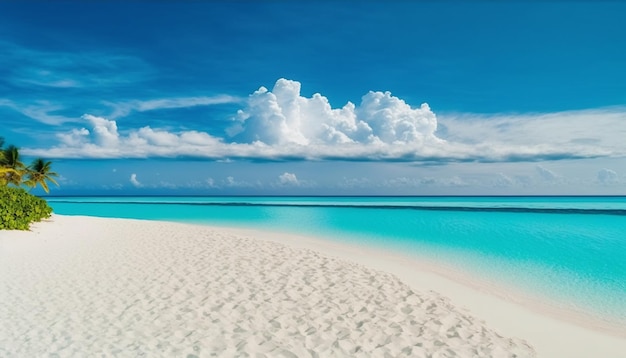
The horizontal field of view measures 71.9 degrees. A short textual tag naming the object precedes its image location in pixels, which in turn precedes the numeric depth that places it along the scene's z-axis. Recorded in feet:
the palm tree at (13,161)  121.39
